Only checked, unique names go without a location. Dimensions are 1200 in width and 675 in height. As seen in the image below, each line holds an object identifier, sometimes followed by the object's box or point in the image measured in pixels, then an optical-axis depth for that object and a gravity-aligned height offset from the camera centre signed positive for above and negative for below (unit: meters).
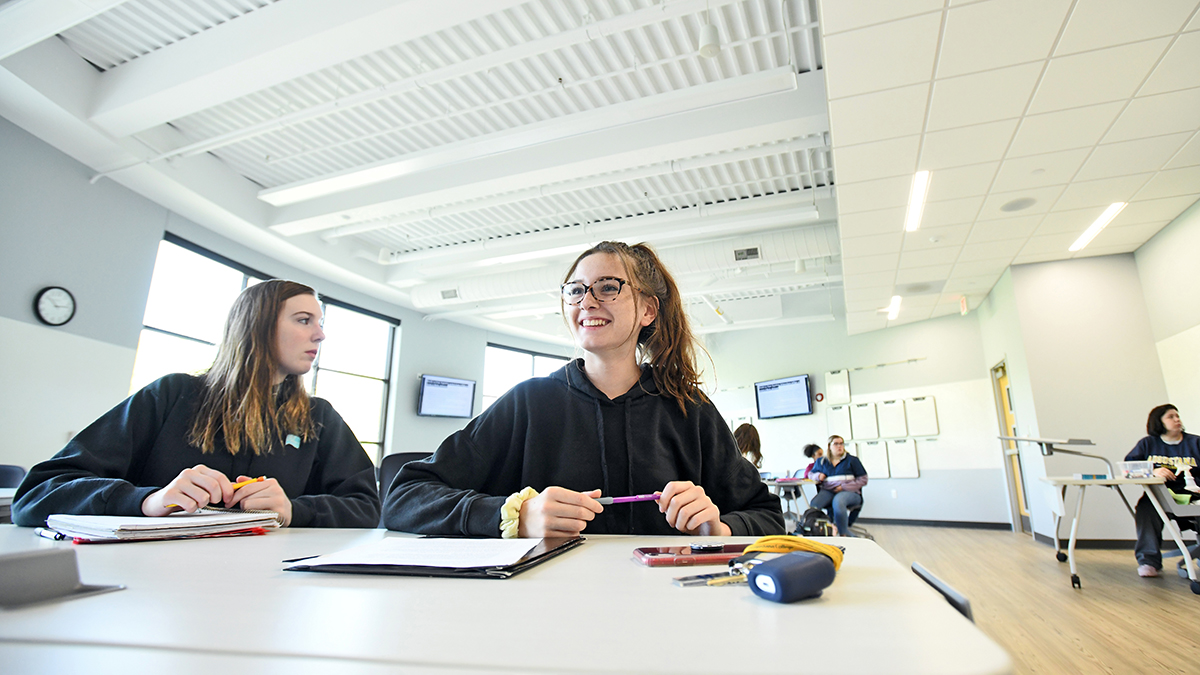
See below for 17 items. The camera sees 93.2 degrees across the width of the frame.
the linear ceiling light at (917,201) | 4.20 +1.97
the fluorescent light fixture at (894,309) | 7.39 +1.94
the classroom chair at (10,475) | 3.36 -0.15
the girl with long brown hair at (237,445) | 1.22 +0.01
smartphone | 0.73 -0.13
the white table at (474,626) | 0.36 -0.13
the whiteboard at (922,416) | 8.36 +0.55
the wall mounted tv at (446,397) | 8.84 +0.86
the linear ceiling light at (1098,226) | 4.71 +1.98
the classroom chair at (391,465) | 2.16 -0.05
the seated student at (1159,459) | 3.99 -0.04
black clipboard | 0.64 -0.13
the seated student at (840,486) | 6.14 -0.37
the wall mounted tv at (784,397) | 9.68 +0.96
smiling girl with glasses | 1.31 +0.04
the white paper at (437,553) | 0.67 -0.13
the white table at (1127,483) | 3.59 -0.33
